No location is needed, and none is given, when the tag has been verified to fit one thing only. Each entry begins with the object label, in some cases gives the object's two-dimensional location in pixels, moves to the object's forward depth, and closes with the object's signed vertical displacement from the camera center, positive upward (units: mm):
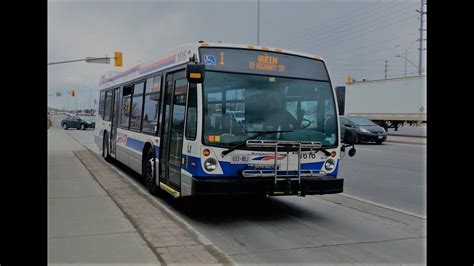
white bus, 6602 -24
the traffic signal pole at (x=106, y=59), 30000 +4154
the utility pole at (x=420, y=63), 47688 +6422
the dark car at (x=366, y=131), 25031 -424
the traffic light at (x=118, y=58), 30012 +4172
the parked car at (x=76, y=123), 46672 -250
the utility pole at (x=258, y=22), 28978 +6651
